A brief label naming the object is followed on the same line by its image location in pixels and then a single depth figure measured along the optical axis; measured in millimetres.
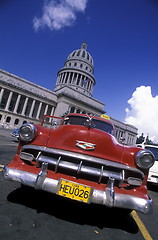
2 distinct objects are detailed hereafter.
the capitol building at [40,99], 41281
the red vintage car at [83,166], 1966
